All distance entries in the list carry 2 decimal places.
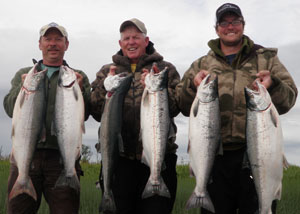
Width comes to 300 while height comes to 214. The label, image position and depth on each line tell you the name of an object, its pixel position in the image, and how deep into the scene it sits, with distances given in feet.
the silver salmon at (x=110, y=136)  15.29
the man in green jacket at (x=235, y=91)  15.10
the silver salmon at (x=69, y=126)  15.49
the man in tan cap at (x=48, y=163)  16.69
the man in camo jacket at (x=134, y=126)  16.19
